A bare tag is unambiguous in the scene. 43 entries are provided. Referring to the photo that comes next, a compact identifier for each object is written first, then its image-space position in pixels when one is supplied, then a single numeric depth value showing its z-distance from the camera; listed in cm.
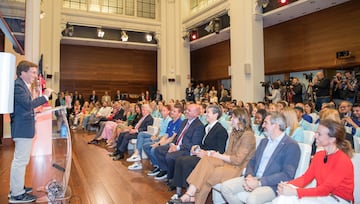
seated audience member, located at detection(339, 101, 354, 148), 477
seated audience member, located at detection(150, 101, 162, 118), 718
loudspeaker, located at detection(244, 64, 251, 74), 927
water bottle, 326
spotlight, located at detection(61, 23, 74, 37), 1235
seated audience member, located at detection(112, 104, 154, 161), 556
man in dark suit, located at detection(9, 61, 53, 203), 302
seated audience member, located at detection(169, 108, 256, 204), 283
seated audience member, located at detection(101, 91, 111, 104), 1297
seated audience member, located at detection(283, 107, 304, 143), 338
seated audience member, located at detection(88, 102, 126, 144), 754
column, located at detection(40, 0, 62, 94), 1171
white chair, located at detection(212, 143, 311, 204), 240
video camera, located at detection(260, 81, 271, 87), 910
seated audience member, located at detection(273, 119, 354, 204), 197
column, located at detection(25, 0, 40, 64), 591
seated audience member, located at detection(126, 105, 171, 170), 507
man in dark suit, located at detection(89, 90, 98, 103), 1364
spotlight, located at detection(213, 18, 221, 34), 1105
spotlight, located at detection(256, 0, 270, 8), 876
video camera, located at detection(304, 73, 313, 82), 894
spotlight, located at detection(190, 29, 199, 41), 1259
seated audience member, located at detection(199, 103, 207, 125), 574
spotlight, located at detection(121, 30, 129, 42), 1338
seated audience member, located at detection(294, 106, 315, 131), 452
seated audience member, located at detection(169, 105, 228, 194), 324
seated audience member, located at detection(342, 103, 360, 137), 431
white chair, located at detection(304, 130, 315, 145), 338
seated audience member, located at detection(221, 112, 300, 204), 229
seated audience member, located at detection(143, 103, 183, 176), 443
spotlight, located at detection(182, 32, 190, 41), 1302
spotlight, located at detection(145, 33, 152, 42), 1399
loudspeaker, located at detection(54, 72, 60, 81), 1209
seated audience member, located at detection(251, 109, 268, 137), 378
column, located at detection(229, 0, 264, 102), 923
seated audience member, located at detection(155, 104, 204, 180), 363
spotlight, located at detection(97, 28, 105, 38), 1299
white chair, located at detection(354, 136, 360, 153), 353
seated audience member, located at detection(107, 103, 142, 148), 633
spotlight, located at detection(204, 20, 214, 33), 1127
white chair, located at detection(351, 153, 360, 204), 240
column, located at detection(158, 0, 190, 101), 1349
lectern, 317
